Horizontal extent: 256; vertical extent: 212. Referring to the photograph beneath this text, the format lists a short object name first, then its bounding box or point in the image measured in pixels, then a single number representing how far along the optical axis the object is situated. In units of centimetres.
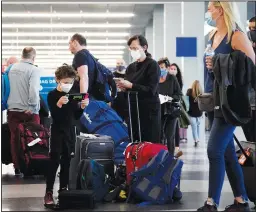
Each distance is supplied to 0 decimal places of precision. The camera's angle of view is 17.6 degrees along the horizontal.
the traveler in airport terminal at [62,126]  668
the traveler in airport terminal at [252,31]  789
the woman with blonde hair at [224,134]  591
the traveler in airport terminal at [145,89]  780
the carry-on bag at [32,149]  924
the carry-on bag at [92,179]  695
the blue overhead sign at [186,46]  1963
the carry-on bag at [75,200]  652
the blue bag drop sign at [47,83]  1307
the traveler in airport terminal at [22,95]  955
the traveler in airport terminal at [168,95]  1116
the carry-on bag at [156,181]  681
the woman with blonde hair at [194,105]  1846
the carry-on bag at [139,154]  709
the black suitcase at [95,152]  774
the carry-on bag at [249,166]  632
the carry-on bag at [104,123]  906
